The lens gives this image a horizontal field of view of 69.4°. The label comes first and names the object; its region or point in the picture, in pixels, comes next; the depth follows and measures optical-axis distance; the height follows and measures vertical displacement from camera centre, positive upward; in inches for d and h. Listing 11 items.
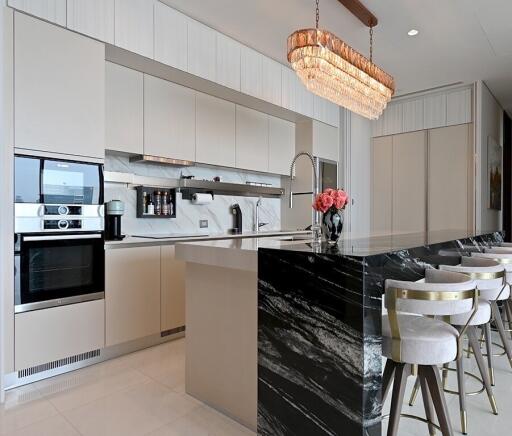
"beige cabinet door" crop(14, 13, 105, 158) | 94.2 +36.0
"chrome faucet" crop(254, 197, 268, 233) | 191.6 +1.2
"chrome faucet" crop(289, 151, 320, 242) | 92.5 -2.9
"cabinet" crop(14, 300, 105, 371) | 93.4 -30.1
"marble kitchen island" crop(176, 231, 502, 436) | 53.9 -18.7
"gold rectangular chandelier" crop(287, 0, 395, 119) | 101.9 +45.1
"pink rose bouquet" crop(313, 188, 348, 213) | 78.8 +4.3
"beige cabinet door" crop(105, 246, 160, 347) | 111.9 -22.8
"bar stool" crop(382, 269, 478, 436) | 55.5 -17.9
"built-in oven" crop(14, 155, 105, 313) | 93.9 -2.9
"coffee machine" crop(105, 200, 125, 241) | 121.3 +0.8
